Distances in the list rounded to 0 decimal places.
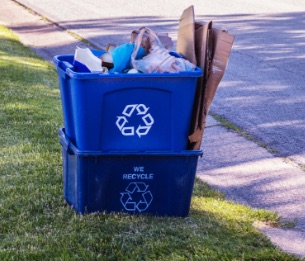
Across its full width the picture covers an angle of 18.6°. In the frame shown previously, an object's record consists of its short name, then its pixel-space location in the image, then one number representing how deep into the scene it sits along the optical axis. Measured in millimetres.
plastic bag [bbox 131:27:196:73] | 5661
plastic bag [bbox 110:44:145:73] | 5804
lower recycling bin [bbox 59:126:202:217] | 5640
